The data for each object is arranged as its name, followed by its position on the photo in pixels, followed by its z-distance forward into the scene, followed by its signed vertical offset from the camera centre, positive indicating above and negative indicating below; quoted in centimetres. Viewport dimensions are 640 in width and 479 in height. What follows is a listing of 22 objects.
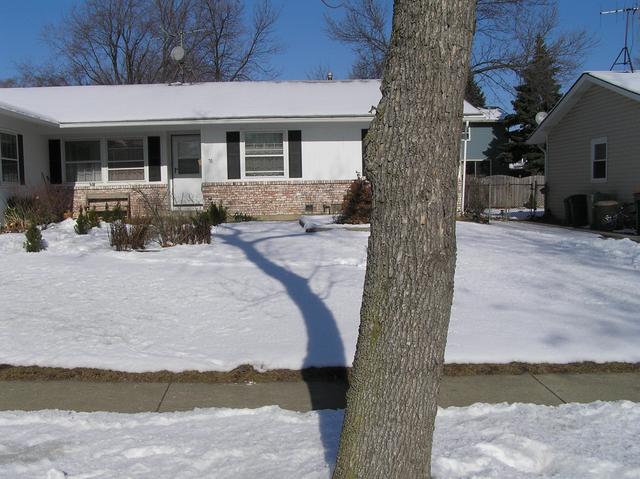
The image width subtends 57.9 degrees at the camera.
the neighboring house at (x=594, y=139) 1557 +178
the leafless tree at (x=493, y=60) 3356 +915
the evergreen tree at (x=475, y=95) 4279 +816
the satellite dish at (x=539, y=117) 2198 +310
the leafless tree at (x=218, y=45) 3925 +1043
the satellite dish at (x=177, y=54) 2303 +577
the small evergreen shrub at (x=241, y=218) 1623 -54
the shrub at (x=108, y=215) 1230 -39
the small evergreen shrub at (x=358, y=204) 1295 -12
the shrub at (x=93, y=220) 1221 -44
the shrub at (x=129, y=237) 973 -64
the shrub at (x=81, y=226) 1142 -52
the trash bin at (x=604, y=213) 1559 -40
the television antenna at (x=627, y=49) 1958 +516
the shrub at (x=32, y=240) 948 -67
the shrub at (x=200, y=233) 1024 -60
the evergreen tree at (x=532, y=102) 3397 +594
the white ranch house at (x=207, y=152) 1791 +153
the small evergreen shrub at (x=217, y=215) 1349 -38
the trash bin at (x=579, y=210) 1747 -36
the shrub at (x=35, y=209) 1273 -22
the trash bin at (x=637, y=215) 1431 -42
